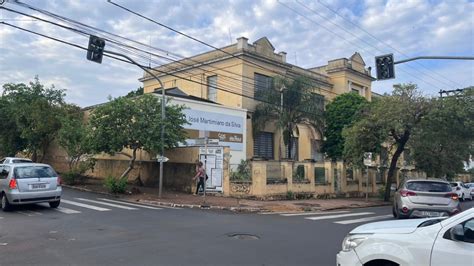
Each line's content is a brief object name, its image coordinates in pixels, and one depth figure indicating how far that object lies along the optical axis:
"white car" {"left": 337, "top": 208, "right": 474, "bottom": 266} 4.46
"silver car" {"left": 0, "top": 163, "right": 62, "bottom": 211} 14.50
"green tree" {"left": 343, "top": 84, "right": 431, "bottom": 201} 24.42
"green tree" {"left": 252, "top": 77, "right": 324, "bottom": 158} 32.75
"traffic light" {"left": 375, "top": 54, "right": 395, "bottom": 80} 18.41
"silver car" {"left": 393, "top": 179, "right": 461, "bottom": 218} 13.26
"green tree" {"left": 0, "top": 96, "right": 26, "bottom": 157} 37.12
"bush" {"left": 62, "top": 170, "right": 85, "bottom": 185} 26.93
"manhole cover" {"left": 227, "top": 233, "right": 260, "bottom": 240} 10.20
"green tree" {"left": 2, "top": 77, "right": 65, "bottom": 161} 31.50
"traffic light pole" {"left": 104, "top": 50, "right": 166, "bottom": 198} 20.78
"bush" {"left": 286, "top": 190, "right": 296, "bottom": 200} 23.23
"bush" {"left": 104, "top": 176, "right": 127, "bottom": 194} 22.08
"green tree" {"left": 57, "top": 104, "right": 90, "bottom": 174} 26.09
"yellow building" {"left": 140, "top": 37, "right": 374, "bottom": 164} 36.09
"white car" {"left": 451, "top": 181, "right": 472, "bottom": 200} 33.04
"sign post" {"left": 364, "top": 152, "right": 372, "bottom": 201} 25.77
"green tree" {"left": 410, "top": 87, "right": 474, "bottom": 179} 23.75
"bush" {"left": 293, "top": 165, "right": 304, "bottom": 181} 24.25
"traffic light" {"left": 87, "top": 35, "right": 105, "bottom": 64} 16.72
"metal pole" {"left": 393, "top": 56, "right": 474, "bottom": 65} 17.22
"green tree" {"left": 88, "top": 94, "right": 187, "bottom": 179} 22.05
